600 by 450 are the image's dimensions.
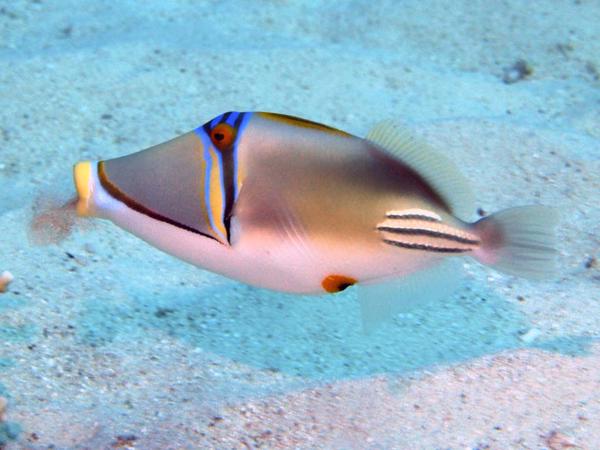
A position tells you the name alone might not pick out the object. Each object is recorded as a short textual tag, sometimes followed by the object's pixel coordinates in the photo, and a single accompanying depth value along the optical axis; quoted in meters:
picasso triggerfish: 1.58
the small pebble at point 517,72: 5.37
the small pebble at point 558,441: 2.16
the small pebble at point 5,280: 2.59
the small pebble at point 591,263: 3.48
